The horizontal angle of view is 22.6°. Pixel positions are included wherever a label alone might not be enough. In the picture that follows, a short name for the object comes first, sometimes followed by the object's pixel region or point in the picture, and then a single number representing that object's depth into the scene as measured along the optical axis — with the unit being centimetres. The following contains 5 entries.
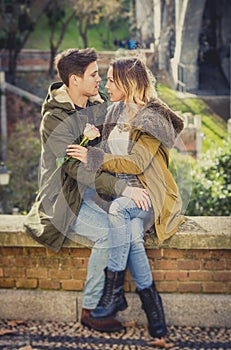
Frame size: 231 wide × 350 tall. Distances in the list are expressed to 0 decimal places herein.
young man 323
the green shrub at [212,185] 675
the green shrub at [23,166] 1405
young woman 317
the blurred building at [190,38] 2230
